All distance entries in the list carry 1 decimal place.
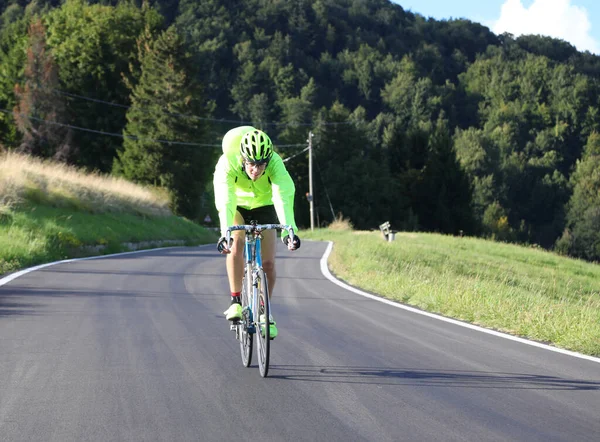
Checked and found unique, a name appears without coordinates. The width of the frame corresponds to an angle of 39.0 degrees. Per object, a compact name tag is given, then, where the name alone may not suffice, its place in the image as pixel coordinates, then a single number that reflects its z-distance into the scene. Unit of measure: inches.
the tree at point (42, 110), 2347.4
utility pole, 2430.5
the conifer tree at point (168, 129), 2273.6
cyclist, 261.6
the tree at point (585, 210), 4005.9
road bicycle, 258.5
